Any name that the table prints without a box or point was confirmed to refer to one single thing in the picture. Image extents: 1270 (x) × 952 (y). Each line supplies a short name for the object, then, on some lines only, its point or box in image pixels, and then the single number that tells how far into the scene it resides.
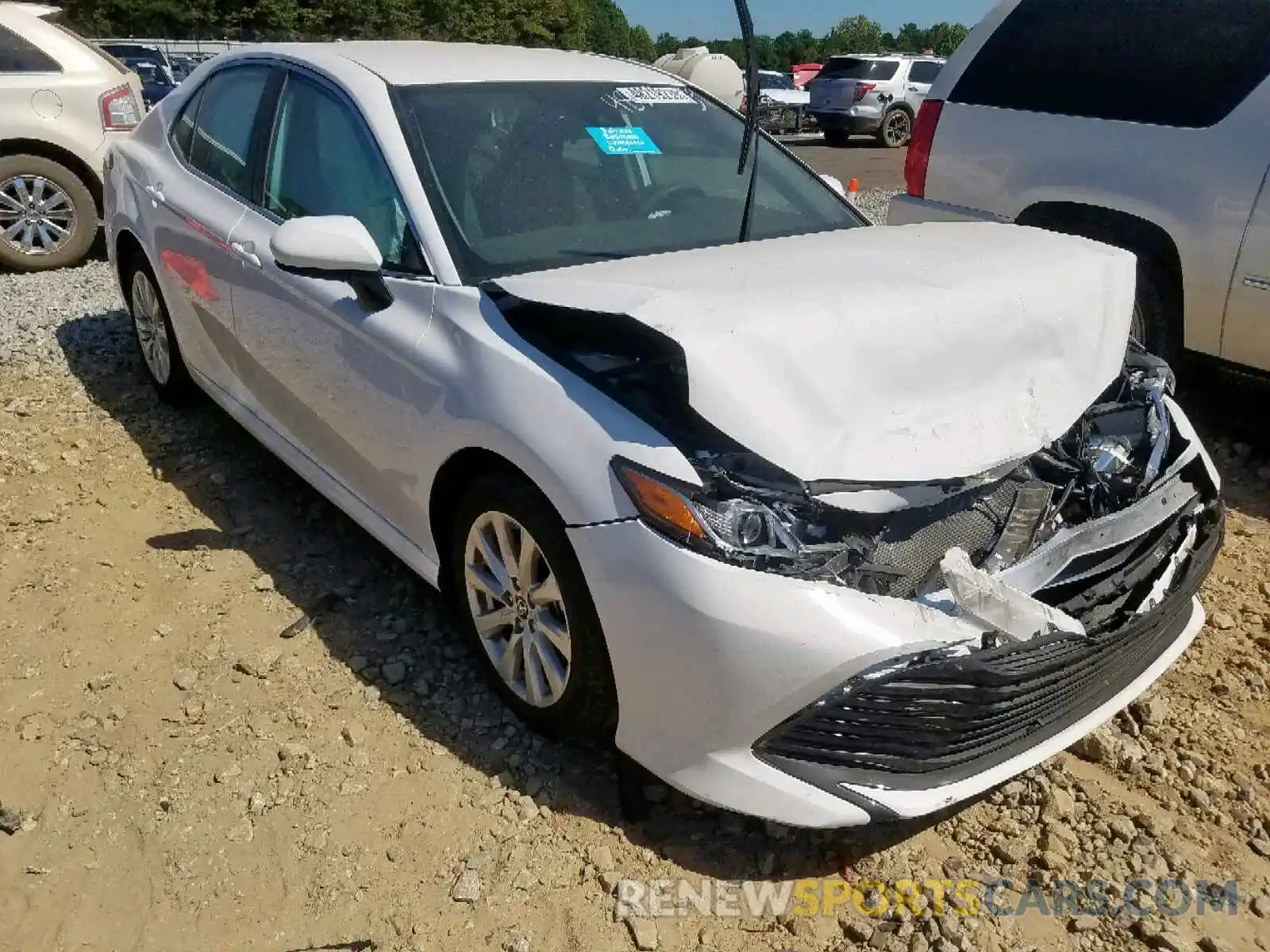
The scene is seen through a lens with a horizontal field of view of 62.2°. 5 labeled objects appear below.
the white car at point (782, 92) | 22.86
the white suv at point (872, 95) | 19.84
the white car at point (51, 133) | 7.27
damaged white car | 2.16
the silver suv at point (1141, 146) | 4.18
